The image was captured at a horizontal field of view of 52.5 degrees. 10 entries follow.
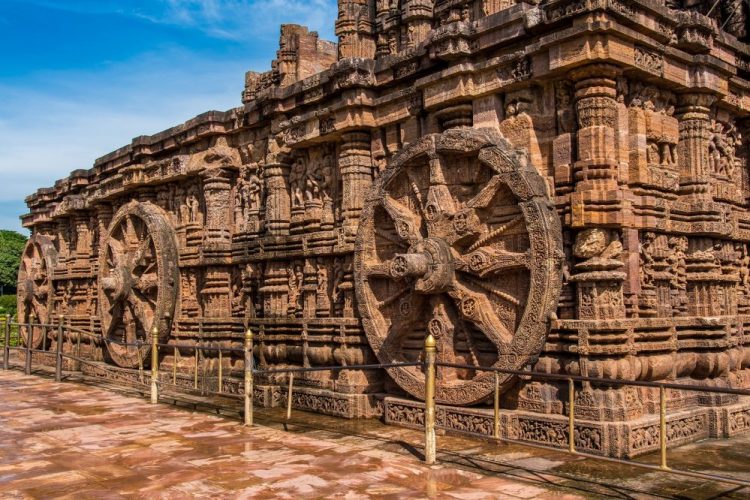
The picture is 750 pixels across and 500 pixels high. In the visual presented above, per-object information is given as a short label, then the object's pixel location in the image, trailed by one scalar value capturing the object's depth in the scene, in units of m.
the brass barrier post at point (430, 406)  6.76
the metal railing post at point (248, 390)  8.82
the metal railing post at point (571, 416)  6.12
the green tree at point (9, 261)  57.59
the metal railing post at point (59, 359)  13.80
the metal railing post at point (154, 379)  10.99
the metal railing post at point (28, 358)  15.31
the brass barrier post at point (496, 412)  6.58
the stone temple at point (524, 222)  7.36
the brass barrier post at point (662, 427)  5.47
